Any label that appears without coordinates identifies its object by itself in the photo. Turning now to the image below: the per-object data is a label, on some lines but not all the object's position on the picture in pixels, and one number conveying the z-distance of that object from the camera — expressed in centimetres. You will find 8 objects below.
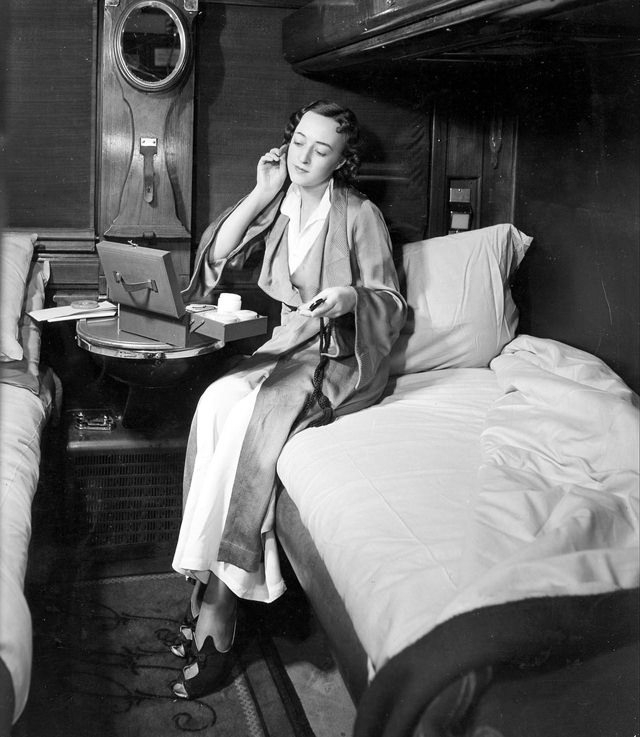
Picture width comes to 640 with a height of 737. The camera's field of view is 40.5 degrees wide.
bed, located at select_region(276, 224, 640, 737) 106
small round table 209
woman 190
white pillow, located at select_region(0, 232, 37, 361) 214
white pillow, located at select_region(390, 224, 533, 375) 238
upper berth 143
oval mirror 234
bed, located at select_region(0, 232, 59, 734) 115
